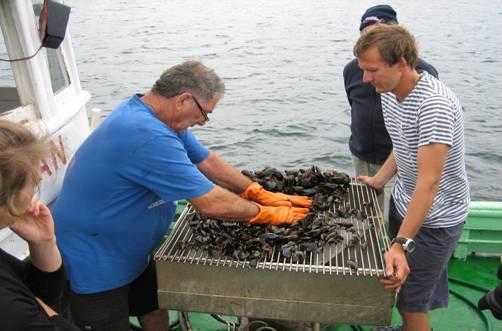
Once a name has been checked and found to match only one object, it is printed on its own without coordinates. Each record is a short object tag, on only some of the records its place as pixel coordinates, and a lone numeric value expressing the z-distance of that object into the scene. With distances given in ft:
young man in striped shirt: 8.97
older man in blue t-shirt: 9.01
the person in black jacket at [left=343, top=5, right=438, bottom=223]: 15.01
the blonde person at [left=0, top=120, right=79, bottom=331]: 5.47
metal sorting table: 8.81
